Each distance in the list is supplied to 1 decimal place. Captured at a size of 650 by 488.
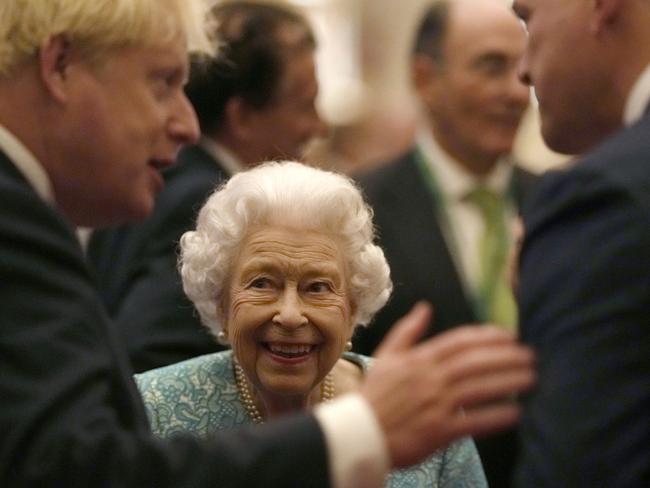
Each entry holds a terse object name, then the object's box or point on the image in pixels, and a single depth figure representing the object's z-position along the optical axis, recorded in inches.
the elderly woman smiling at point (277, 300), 127.3
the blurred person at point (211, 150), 146.4
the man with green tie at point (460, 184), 168.9
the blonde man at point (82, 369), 77.1
